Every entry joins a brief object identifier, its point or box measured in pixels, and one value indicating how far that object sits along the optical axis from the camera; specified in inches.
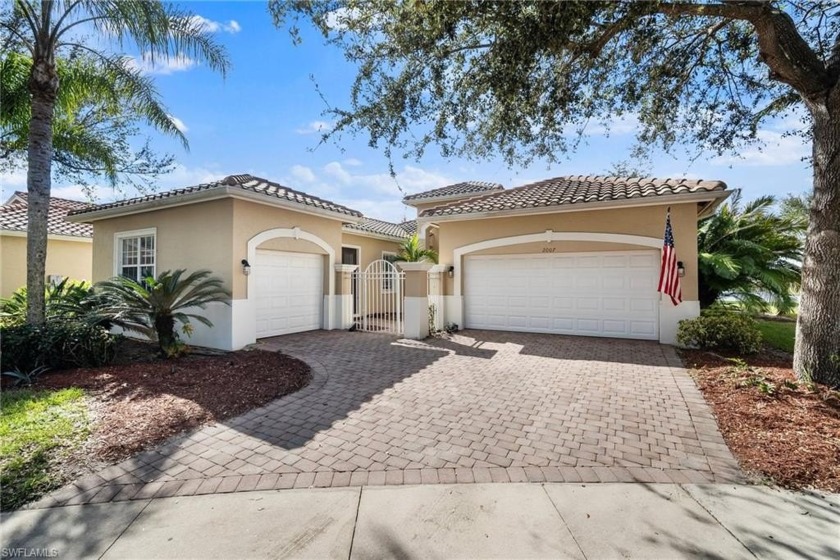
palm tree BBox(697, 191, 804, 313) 446.3
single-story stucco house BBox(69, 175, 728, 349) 401.7
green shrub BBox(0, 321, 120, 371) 306.3
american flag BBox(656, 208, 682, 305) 366.3
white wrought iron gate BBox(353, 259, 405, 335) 495.4
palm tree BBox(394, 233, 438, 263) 496.1
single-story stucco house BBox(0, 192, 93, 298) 595.8
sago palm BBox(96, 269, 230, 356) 343.0
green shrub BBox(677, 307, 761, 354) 355.3
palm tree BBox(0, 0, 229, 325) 333.4
